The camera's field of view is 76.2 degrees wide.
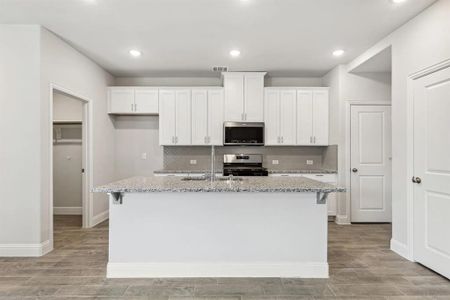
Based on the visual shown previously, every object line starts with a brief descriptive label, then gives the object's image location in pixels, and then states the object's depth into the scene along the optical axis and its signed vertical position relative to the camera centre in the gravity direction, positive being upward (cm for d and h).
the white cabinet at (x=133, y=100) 513 +89
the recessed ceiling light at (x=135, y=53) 410 +140
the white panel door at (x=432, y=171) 267 -22
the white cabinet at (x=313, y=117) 509 +58
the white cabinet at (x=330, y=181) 479 -53
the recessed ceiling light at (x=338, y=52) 407 +140
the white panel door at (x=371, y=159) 468 -16
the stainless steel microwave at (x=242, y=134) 499 +27
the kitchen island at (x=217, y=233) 272 -79
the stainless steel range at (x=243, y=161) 529 -21
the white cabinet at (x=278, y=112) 509 +66
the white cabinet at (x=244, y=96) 503 +94
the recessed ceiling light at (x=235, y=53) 408 +140
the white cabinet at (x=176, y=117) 509 +58
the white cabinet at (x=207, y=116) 509 +59
